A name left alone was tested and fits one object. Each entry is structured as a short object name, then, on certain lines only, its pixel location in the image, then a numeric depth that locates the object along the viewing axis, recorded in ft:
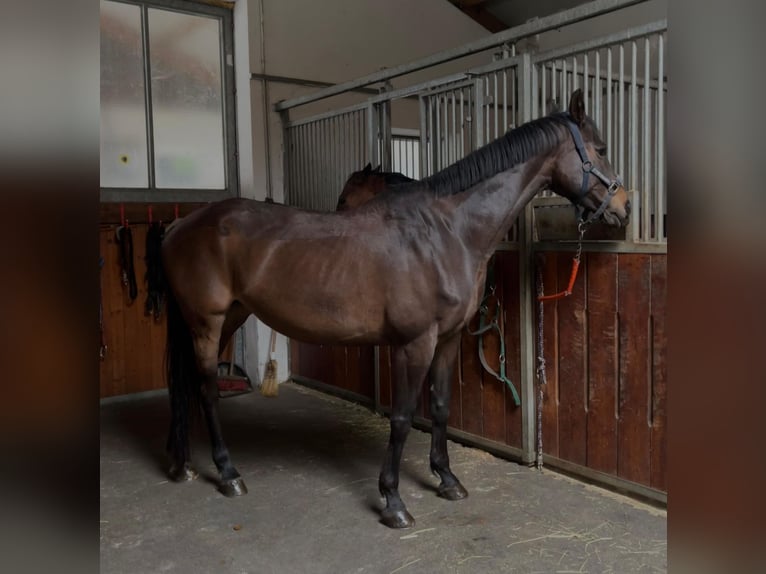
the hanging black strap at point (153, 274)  13.80
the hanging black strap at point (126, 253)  13.75
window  13.79
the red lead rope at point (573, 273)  8.02
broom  14.01
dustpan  14.30
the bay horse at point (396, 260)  7.80
